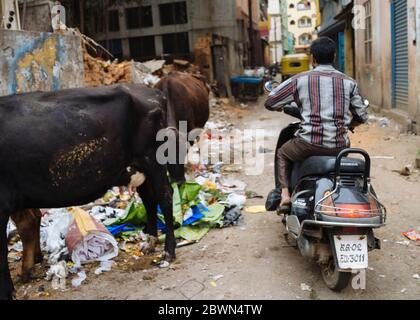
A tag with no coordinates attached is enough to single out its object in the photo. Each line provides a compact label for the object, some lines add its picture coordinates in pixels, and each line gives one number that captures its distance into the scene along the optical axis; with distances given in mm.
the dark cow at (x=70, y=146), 3730
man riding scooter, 3773
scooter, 3256
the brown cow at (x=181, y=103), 6703
